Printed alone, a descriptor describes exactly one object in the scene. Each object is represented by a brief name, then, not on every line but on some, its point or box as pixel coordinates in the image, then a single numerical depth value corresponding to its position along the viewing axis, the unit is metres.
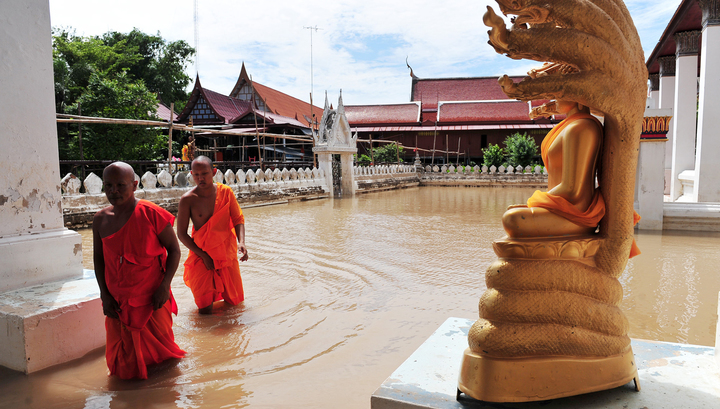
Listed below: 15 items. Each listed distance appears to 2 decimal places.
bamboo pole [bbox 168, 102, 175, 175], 10.31
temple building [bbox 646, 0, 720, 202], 8.12
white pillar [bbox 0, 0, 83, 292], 2.79
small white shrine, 14.57
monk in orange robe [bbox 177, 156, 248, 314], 3.59
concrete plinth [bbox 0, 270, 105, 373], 2.46
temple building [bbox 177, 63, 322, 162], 21.08
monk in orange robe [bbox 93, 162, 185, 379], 2.45
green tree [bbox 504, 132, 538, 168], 21.33
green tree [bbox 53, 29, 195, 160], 14.24
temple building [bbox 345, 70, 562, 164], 25.98
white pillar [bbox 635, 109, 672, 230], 6.56
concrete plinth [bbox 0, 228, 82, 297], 2.79
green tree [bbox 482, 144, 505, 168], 22.33
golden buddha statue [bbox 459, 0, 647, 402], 1.53
